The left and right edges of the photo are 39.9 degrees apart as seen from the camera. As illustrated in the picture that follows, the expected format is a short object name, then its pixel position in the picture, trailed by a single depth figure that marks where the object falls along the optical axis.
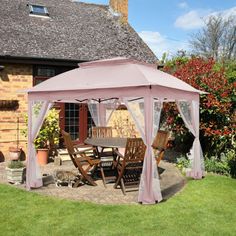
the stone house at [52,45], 12.52
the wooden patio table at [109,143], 9.09
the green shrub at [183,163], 10.84
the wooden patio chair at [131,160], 7.98
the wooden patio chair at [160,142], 9.53
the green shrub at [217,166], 10.34
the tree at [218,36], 36.50
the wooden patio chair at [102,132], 11.94
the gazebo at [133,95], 7.33
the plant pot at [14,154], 11.90
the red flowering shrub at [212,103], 10.62
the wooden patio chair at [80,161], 8.60
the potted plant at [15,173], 8.97
